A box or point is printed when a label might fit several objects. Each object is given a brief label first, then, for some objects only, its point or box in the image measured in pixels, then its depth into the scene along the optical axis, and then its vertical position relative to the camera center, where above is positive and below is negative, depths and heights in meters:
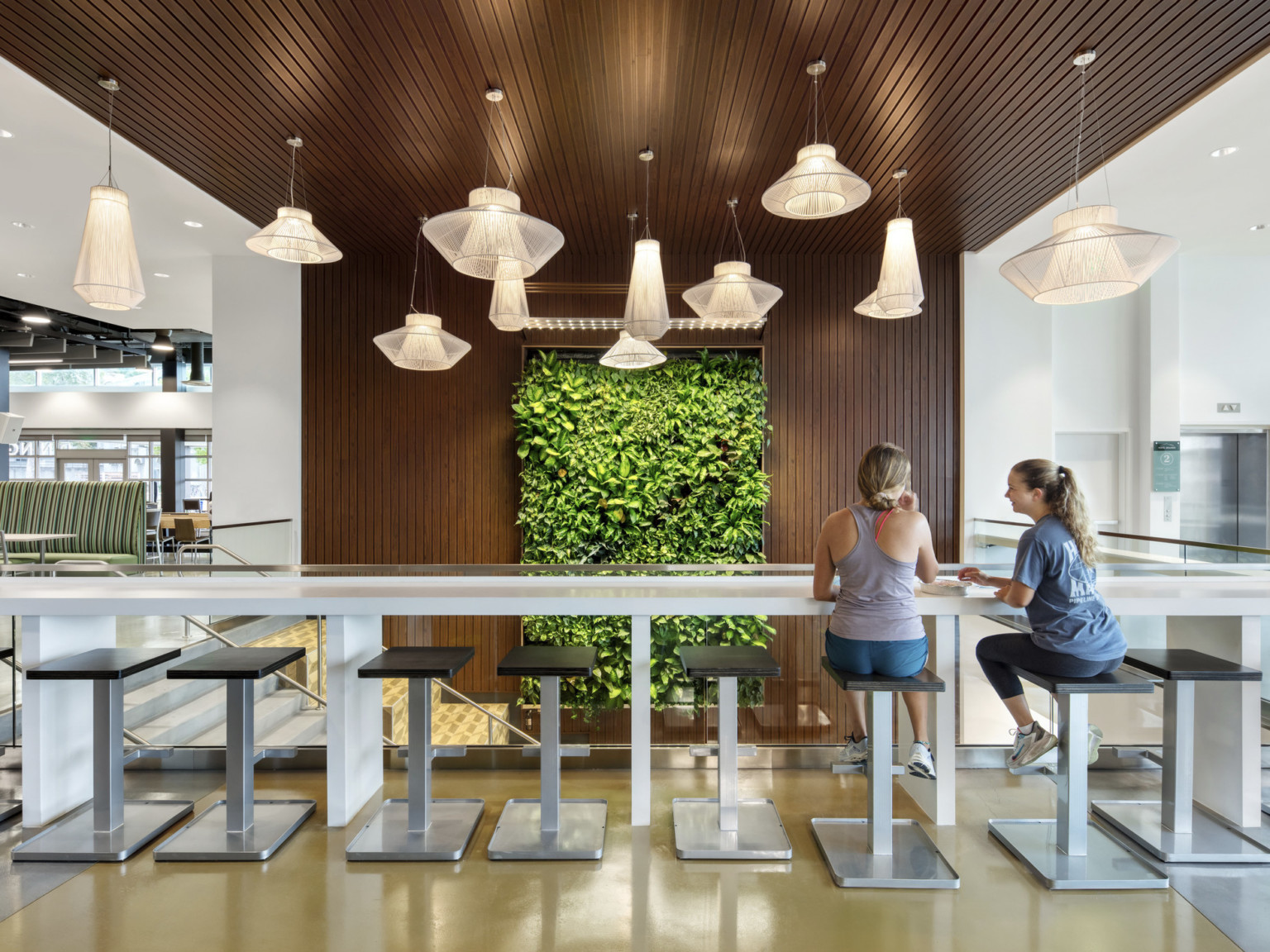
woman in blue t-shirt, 2.38 -0.37
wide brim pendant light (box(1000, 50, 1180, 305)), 2.92 +0.94
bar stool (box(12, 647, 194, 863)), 2.42 -1.17
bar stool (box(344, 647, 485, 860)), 2.42 -1.18
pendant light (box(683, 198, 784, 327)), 3.89 +1.00
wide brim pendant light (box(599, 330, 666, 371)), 4.75 +0.81
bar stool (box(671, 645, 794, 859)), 2.43 -1.26
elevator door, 7.55 -0.11
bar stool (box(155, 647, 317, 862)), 2.43 -1.13
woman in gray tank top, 2.42 -0.31
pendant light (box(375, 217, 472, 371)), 4.36 +0.81
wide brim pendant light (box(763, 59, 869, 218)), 3.00 +1.25
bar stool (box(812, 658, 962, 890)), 2.29 -1.28
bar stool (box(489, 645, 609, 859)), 2.42 -1.24
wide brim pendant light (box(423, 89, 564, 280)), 2.93 +1.01
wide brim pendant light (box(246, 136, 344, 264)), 3.50 +1.17
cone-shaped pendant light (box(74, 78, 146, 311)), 3.16 +0.97
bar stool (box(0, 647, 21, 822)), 2.71 -1.29
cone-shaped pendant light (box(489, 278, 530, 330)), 4.36 +1.04
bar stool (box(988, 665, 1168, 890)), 2.28 -1.22
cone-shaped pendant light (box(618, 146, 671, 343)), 3.79 +0.94
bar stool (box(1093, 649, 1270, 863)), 2.40 -1.12
